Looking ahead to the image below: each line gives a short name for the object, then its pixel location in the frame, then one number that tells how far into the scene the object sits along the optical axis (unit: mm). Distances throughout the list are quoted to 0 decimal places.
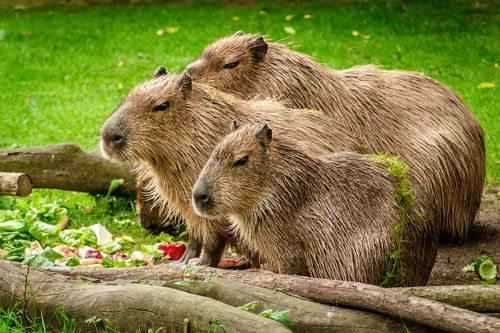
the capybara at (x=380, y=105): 11422
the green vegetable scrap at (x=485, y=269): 11062
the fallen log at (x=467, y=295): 8180
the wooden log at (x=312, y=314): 7965
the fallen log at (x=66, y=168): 13437
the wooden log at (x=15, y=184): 10969
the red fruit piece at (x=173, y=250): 12111
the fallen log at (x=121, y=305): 7707
